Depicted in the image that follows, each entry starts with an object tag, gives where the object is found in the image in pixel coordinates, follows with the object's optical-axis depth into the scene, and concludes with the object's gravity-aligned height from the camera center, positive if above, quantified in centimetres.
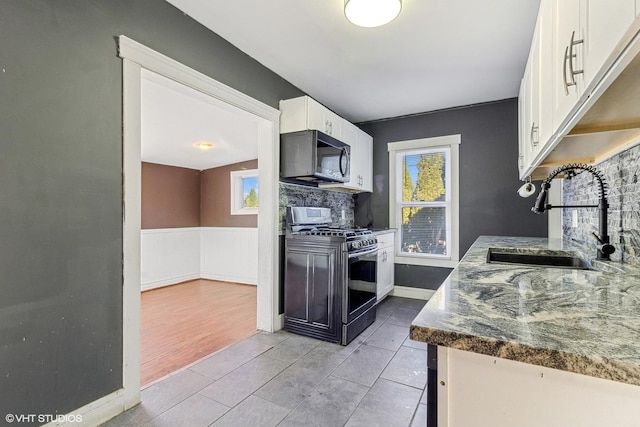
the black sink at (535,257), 184 -28
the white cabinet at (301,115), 287 +96
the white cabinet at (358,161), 361 +69
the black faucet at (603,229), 150 -8
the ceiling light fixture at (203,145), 424 +99
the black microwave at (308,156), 287 +57
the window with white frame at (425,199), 382 +19
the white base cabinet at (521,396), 55 -36
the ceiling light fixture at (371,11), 163 +113
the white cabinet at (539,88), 138 +71
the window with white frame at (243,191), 536 +41
